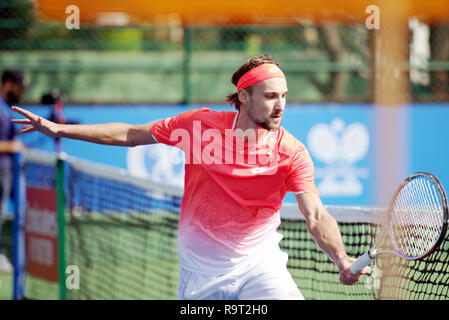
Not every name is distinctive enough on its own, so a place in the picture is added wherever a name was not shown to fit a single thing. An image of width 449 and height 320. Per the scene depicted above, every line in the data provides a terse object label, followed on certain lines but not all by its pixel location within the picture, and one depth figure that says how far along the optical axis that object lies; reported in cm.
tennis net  914
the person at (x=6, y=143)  1399
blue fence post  1236
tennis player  671
